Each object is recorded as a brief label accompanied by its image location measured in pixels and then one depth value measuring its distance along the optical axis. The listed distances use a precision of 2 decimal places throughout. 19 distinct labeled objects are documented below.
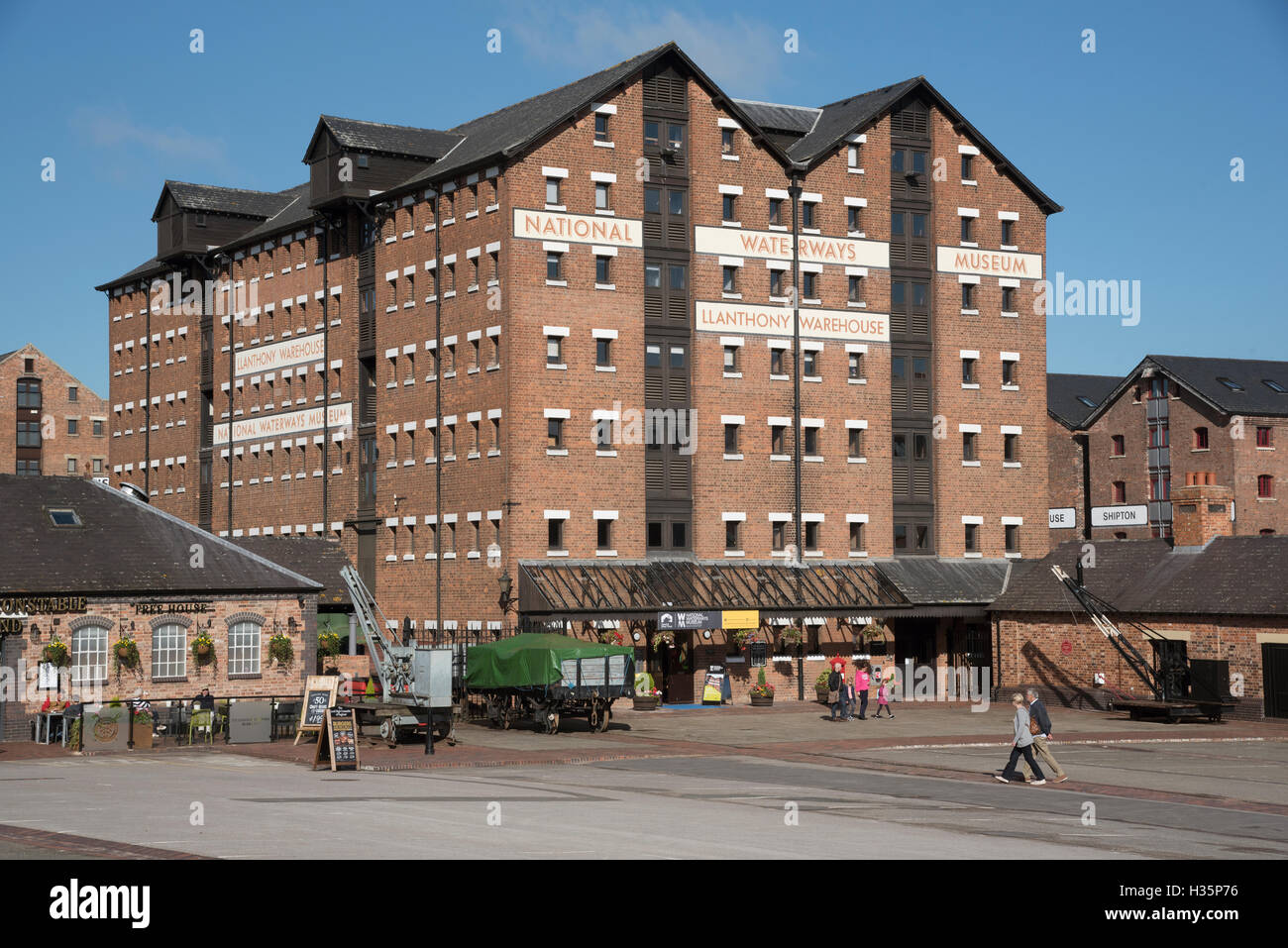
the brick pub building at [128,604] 40.00
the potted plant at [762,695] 54.12
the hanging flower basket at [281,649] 44.12
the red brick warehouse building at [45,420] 111.56
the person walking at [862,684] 46.94
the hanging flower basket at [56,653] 40.00
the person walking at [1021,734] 28.67
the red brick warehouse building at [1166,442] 87.94
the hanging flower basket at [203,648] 42.78
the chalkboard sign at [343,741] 31.53
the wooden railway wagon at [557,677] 41.25
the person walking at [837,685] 47.00
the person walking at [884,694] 47.97
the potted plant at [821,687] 55.47
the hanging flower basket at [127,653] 41.25
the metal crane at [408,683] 38.06
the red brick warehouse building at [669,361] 53.44
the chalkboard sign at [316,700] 36.88
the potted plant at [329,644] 56.03
